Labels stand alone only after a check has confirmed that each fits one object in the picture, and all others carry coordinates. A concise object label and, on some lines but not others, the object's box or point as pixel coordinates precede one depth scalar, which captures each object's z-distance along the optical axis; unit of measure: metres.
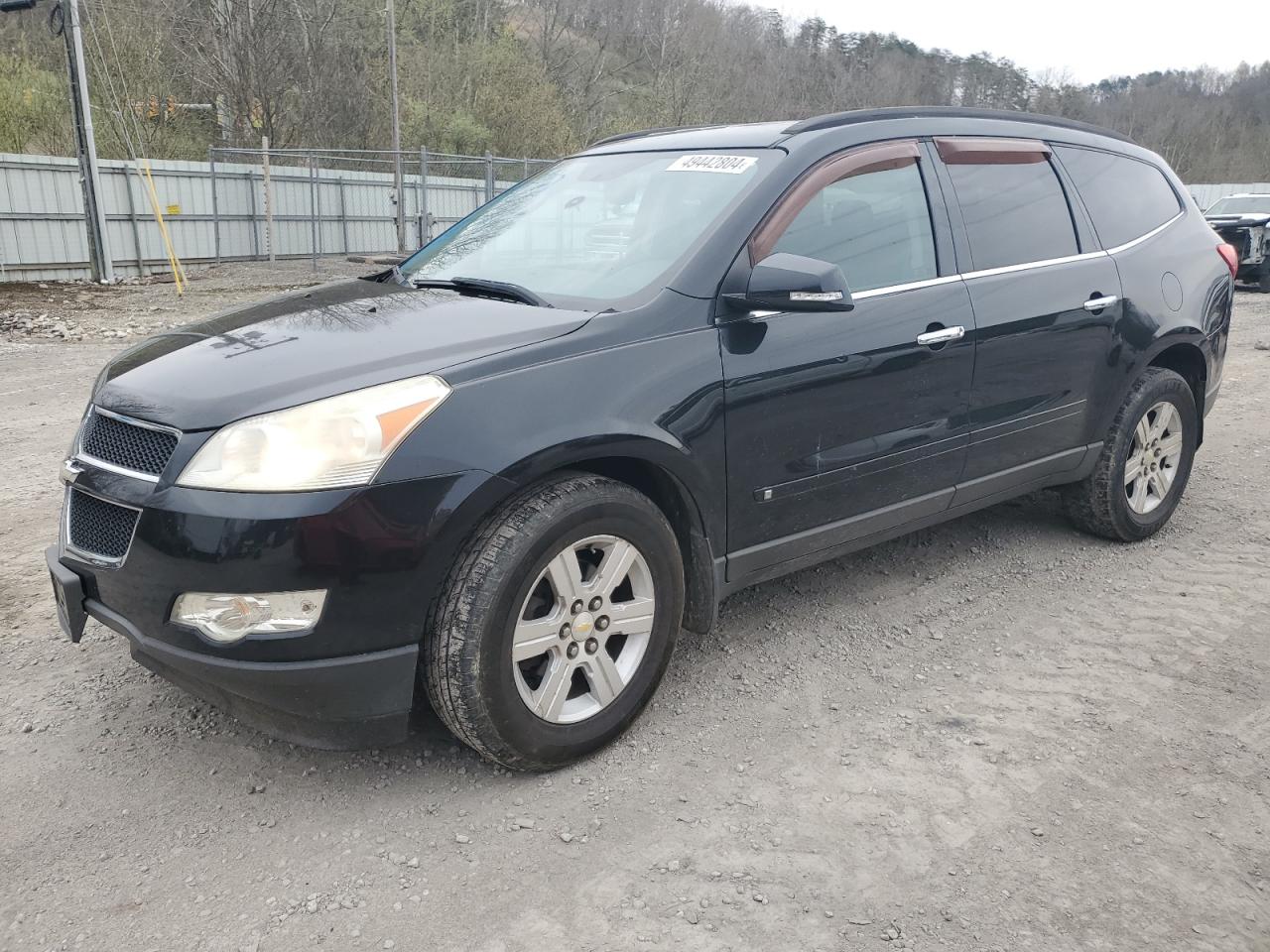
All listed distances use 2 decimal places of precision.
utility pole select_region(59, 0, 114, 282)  15.27
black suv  2.45
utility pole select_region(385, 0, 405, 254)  21.11
